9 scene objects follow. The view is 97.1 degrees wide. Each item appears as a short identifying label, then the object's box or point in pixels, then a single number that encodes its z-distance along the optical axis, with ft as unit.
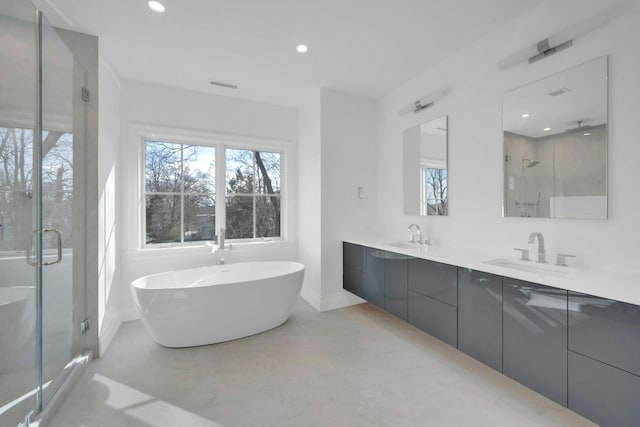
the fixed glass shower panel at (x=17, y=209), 4.59
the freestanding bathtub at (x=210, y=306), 7.36
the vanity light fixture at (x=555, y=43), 5.38
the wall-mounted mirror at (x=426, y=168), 8.93
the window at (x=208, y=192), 10.54
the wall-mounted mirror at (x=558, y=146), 5.51
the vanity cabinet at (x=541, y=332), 3.86
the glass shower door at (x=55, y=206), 5.60
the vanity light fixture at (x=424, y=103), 8.75
